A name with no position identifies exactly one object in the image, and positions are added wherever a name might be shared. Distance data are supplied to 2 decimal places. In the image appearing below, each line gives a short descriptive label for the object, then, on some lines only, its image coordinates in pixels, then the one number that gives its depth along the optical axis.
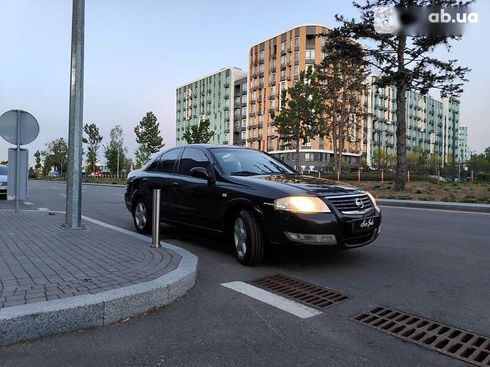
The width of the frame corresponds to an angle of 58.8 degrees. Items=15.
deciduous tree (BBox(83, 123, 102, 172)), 74.06
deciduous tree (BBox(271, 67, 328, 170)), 38.78
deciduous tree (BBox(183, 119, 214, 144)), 52.41
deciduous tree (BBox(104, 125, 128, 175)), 73.31
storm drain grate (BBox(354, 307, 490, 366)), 3.14
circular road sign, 9.70
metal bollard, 6.10
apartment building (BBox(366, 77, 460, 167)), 101.56
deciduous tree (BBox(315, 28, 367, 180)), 22.84
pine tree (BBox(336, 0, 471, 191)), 21.46
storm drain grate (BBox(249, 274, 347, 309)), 4.29
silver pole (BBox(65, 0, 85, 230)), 8.04
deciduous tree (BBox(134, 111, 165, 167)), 70.38
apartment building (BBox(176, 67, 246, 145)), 105.56
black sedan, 5.14
